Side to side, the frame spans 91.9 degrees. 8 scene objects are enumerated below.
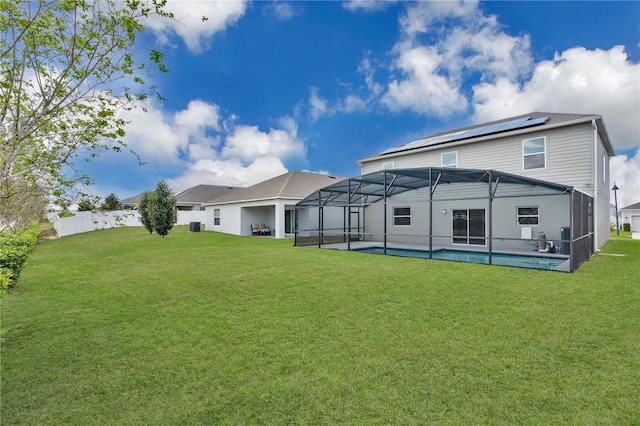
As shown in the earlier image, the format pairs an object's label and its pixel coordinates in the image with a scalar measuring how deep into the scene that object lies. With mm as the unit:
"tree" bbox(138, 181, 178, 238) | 19234
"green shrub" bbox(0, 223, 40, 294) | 6188
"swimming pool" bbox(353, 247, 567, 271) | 11009
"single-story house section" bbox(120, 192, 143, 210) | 50138
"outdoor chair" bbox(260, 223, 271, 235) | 22694
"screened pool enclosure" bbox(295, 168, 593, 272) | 11008
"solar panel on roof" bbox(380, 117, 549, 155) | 13445
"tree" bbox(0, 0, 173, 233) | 3064
